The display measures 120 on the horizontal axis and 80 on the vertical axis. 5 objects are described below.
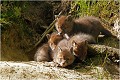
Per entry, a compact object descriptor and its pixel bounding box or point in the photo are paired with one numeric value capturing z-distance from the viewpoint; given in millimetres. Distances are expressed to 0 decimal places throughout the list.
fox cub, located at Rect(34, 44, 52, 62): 9554
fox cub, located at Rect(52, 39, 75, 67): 8463
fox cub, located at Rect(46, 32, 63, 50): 9809
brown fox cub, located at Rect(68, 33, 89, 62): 8923
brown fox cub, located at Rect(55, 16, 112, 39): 10240
